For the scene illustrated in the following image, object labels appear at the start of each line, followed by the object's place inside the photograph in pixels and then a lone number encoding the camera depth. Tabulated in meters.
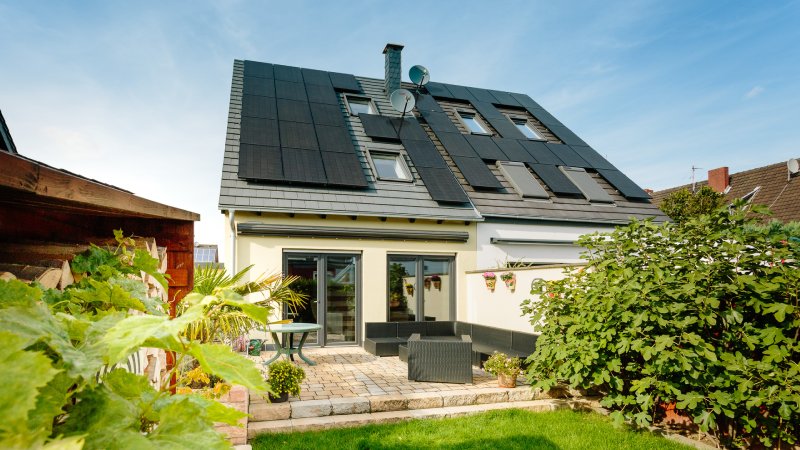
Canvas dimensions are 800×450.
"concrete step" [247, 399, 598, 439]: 4.93
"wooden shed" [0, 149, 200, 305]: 0.85
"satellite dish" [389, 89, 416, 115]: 12.84
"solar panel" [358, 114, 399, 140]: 11.82
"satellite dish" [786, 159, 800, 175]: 17.67
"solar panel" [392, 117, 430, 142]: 12.14
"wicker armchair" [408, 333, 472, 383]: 6.58
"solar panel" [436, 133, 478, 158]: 12.21
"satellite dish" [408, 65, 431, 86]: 14.88
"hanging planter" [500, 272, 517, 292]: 8.68
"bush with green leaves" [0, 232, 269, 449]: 0.47
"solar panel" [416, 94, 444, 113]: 14.00
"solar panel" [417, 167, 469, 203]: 10.51
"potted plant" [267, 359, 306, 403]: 5.29
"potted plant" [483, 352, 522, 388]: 6.25
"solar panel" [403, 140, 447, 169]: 11.41
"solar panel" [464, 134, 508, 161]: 12.48
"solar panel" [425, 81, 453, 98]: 15.25
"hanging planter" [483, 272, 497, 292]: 9.31
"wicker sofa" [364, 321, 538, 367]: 7.56
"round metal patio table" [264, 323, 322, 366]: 7.68
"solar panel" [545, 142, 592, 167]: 13.37
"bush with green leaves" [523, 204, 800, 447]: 4.08
